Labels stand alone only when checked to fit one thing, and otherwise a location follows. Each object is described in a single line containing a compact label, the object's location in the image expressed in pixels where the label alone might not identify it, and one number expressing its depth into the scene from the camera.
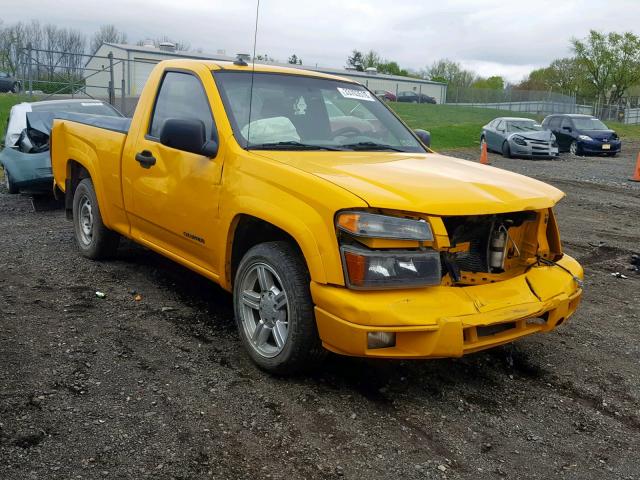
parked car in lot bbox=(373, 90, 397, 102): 54.94
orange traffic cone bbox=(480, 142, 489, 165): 20.04
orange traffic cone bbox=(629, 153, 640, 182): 16.67
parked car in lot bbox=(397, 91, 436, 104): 61.59
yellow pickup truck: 3.47
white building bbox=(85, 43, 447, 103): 24.67
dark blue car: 24.88
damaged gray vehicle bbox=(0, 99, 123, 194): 9.52
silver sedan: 22.70
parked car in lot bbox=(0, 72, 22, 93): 39.46
